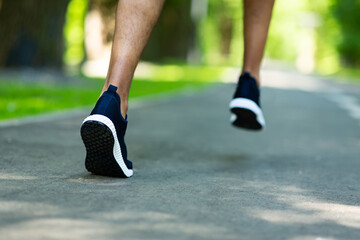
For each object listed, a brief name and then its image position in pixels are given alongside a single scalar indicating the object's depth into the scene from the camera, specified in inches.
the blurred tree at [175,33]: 1243.2
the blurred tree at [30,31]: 410.9
